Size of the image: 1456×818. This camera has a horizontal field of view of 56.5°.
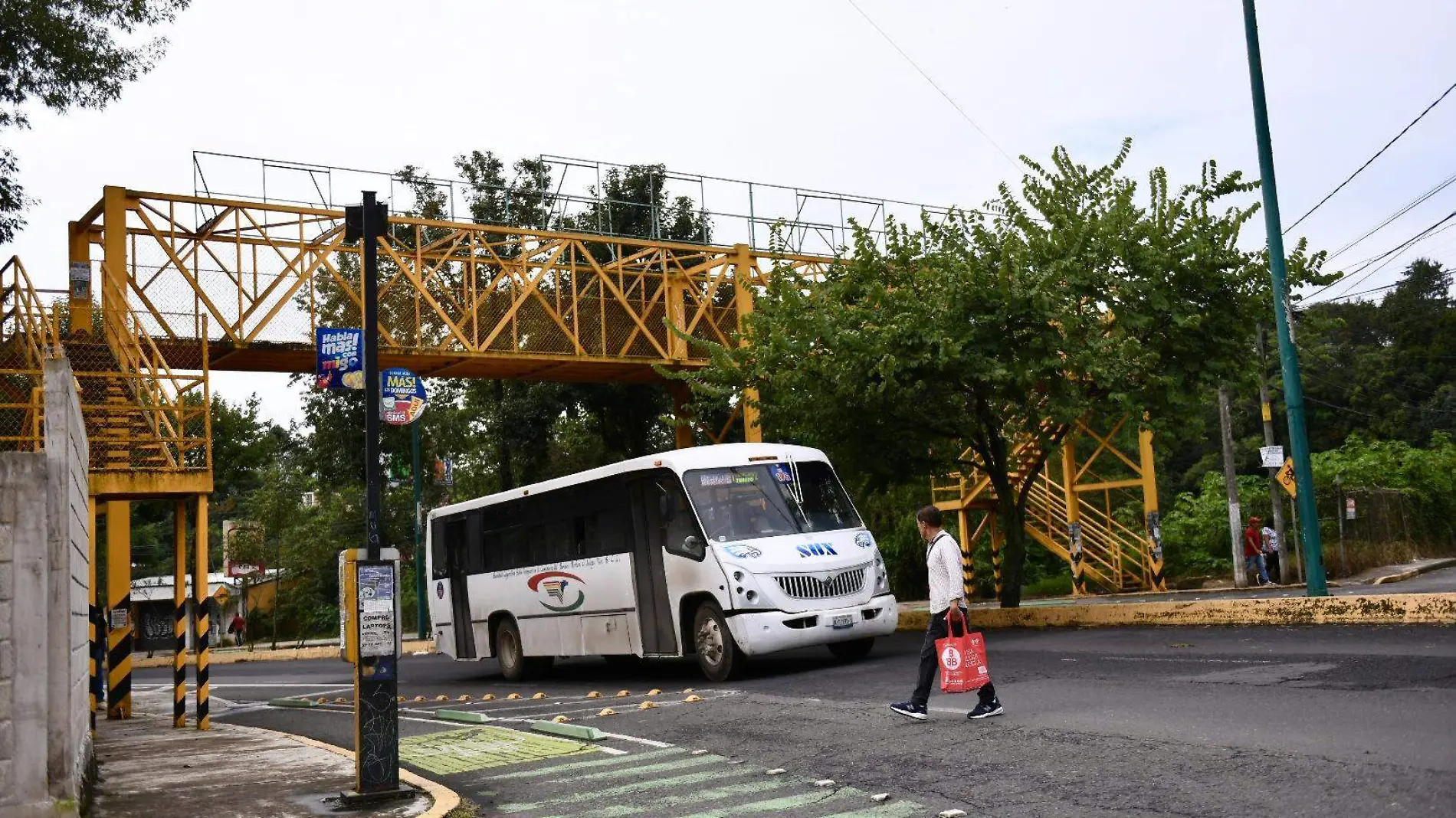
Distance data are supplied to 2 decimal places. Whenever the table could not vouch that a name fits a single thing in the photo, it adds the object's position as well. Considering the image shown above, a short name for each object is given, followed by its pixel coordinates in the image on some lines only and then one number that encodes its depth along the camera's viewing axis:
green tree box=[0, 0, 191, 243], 20.52
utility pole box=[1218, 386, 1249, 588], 31.67
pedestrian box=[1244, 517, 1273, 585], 30.64
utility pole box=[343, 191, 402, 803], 9.02
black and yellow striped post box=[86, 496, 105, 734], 16.80
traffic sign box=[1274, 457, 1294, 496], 26.89
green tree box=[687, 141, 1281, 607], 20.41
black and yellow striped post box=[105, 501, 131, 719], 17.27
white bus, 16.42
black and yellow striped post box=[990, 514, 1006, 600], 33.03
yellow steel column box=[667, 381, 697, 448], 33.25
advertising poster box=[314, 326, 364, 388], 14.16
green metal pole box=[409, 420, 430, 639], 35.25
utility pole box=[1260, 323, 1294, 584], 30.95
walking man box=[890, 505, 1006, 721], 10.55
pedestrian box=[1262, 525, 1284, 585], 32.09
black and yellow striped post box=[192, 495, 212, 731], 15.48
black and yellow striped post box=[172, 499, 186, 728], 16.12
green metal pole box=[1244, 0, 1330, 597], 17.98
